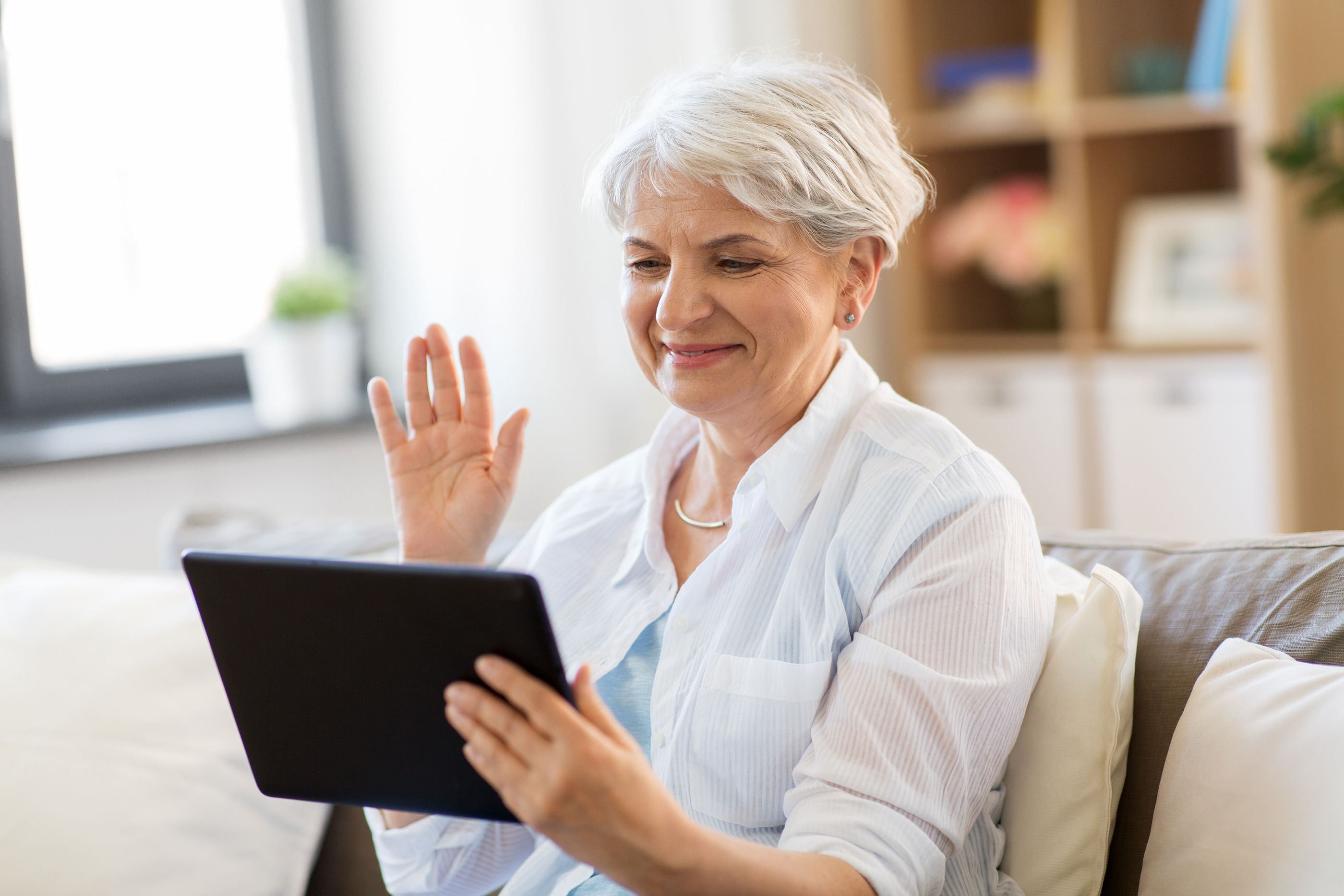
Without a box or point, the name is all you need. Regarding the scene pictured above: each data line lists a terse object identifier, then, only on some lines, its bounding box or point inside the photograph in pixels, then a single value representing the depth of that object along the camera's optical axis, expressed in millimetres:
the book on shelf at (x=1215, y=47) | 2773
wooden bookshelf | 2662
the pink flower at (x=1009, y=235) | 3182
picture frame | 2906
